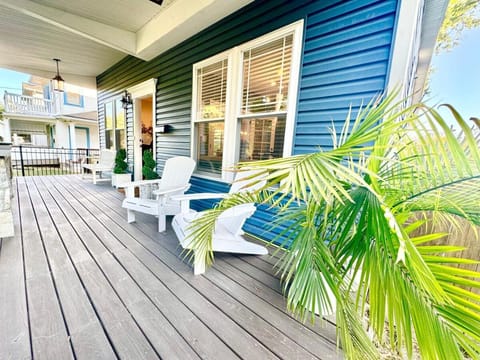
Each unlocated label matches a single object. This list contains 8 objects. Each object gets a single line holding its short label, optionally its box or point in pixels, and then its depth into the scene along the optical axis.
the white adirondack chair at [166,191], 2.58
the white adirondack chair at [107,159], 5.58
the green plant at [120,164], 4.94
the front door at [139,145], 5.04
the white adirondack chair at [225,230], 1.82
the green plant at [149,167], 3.75
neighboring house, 10.11
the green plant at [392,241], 0.65
